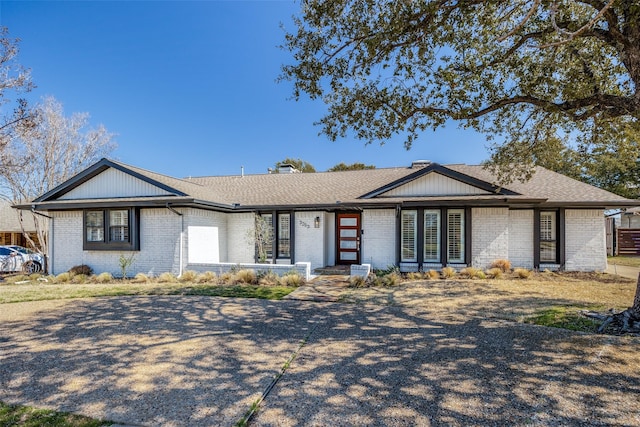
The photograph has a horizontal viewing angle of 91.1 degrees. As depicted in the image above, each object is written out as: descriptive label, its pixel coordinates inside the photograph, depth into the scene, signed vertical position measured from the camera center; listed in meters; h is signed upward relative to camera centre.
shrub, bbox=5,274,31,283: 12.57 -2.66
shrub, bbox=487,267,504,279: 11.17 -2.18
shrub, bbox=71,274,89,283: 12.03 -2.49
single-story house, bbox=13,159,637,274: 12.34 -0.40
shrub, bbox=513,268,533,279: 11.15 -2.17
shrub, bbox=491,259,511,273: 11.94 -1.99
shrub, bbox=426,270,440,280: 11.21 -2.22
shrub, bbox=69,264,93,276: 12.84 -2.32
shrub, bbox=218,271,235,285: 10.91 -2.31
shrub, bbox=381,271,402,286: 10.31 -2.22
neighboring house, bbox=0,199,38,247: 24.58 -1.12
